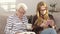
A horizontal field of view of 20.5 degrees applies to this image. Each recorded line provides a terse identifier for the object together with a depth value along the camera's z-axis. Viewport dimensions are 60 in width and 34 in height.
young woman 2.54
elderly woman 2.57
